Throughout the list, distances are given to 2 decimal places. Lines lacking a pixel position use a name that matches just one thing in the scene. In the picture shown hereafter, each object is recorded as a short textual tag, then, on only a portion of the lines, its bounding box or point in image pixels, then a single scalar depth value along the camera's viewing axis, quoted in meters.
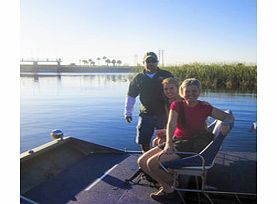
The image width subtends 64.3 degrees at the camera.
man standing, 2.24
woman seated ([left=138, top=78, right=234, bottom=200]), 1.79
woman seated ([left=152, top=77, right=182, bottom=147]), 2.07
